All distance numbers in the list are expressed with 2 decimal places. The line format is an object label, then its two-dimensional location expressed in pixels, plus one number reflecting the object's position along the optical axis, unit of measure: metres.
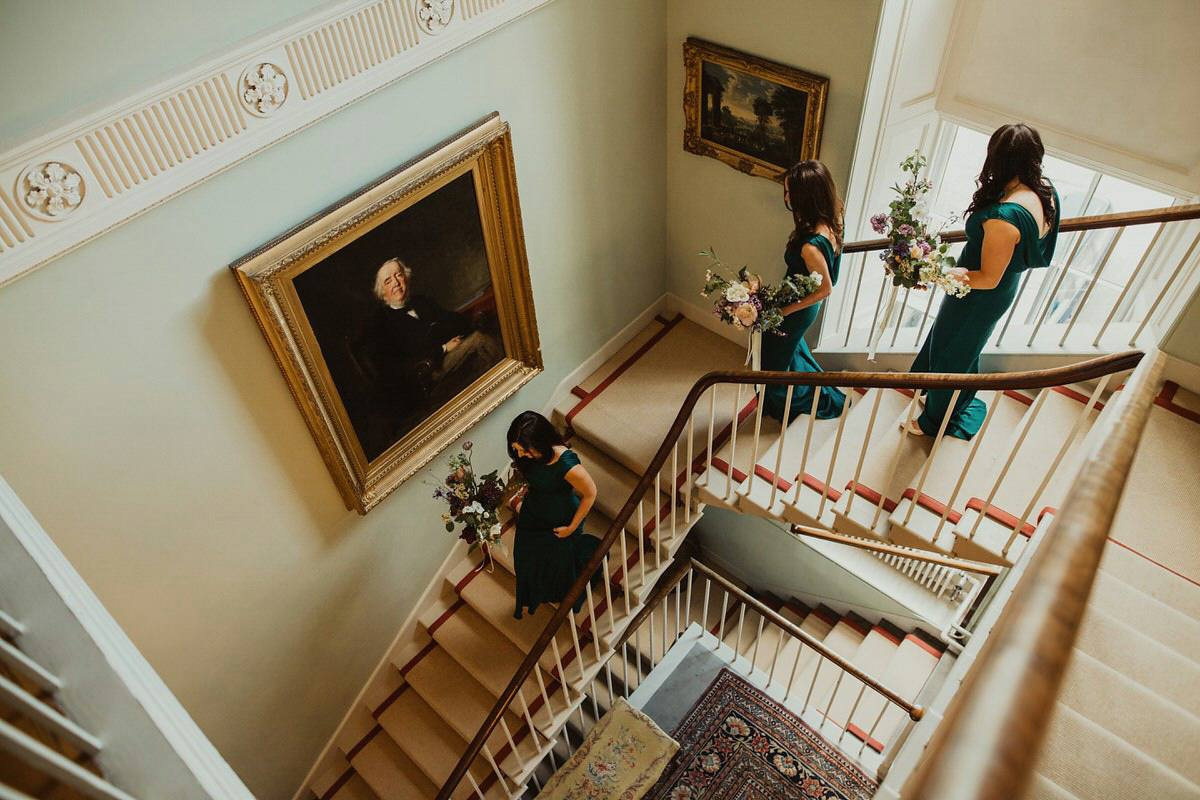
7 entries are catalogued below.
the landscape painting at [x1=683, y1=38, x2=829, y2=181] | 4.26
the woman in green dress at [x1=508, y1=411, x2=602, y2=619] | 3.86
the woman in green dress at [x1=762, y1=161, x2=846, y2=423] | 3.84
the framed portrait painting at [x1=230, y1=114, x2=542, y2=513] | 3.39
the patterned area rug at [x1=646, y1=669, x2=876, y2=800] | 5.22
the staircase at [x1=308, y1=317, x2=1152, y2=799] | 4.10
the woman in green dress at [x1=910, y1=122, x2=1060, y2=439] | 3.32
